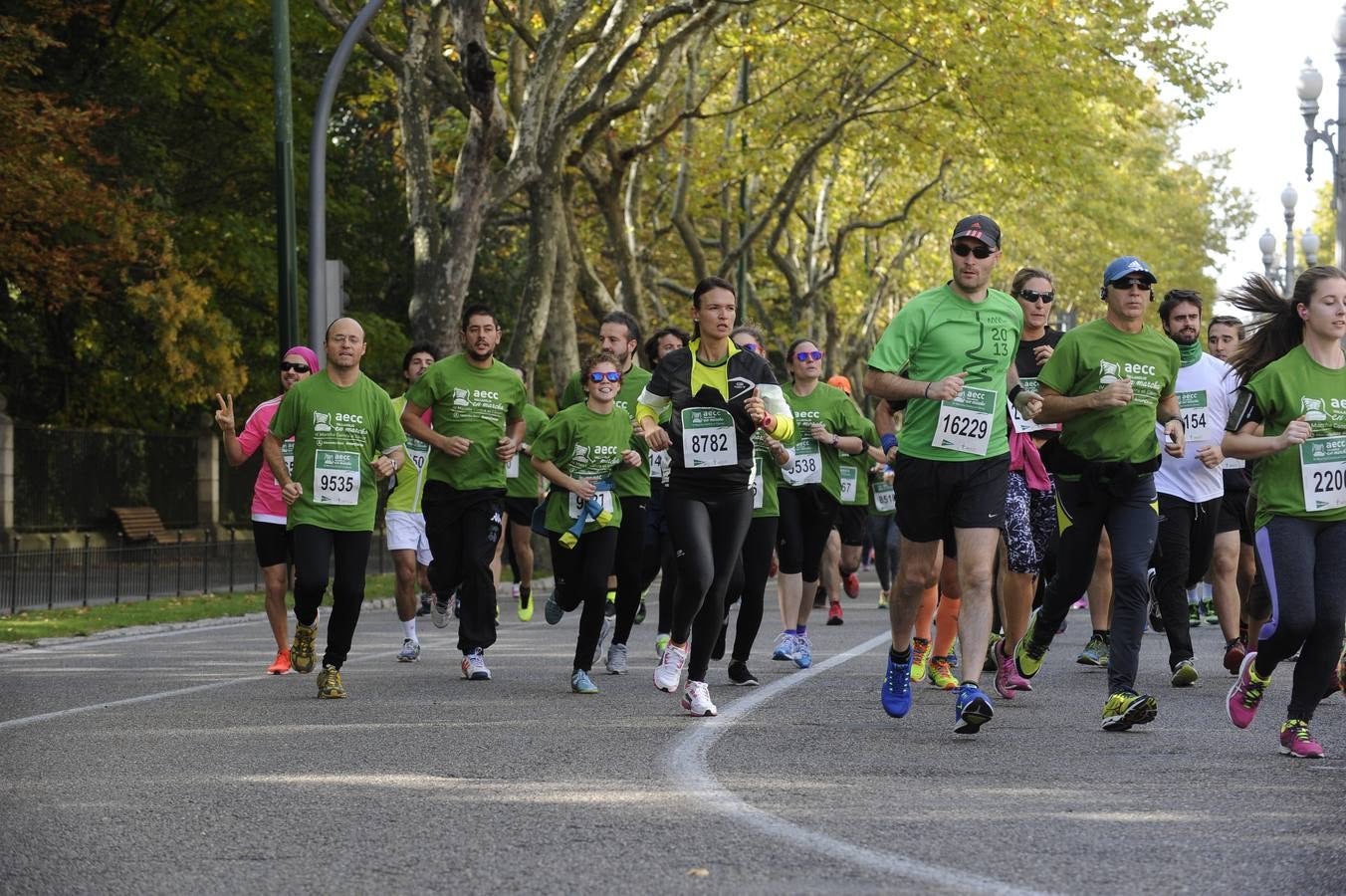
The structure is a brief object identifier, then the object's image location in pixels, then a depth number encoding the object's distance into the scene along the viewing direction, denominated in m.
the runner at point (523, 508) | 18.48
